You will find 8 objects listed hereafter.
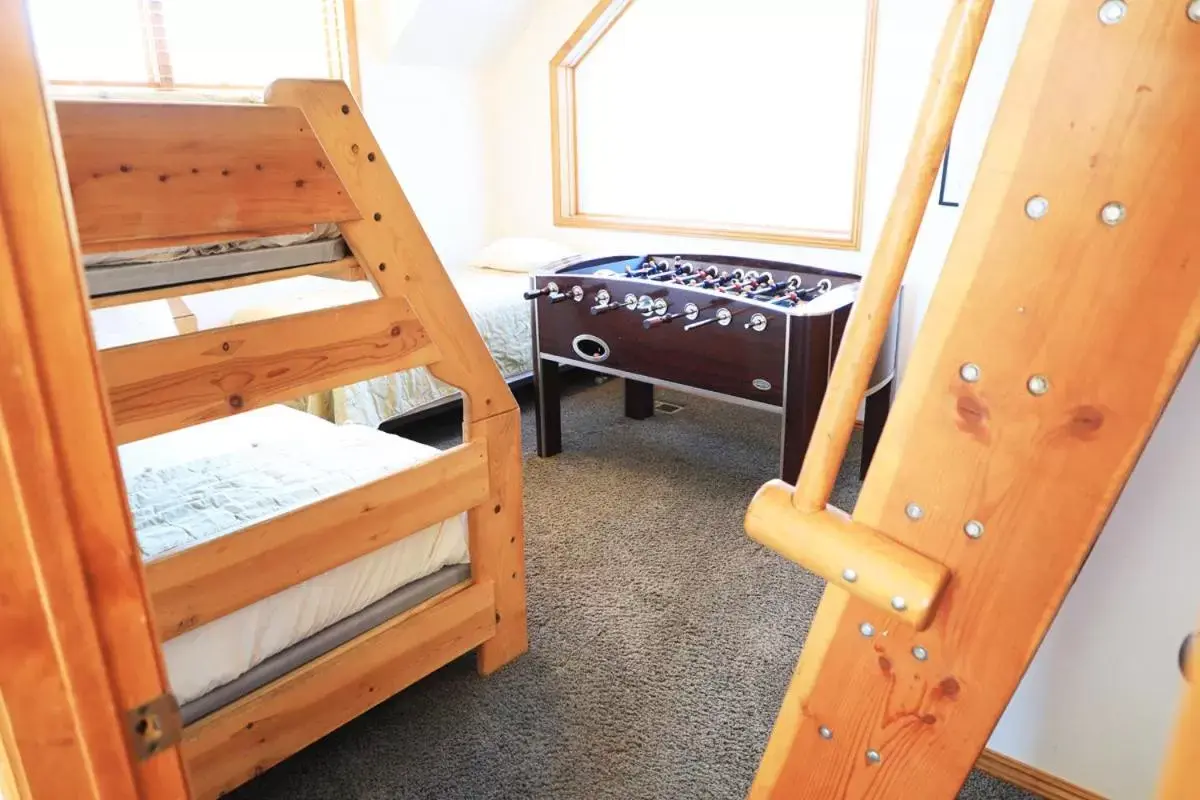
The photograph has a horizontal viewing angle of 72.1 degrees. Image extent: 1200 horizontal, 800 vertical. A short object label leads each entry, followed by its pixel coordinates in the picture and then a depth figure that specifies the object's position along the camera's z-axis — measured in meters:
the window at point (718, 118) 3.56
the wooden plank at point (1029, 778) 1.59
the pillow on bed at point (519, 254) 4.27
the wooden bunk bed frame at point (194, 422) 0.51
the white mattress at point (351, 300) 3.08
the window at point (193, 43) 3.39
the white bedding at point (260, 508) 1.56
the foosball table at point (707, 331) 2.64
